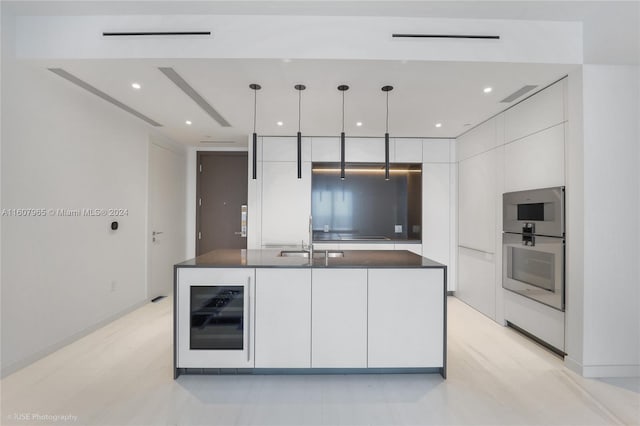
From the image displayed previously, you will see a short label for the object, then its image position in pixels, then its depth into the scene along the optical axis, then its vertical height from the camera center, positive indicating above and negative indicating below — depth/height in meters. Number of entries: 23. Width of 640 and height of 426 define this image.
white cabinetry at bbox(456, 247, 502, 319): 3.79 -0.87
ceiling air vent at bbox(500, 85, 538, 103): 2.88 +1.22
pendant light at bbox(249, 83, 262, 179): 2.76 +1.20
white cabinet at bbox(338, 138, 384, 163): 4.72 +1.01
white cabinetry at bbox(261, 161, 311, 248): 4.73 +0.14
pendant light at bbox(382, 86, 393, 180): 2.77 +0.70
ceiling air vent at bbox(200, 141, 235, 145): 5.22 +1.23
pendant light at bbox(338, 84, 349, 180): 2.78 +0.66
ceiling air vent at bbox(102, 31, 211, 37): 2.27 +1.35
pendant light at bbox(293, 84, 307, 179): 2.75 +1.21
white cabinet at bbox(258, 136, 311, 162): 4.72 +1.03
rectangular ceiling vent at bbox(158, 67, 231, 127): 2.60 +1.21
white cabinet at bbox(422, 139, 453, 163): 4.75 +1.01
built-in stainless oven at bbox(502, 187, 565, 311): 2.69 -0.28
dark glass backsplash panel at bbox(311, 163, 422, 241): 5.24 +0.20
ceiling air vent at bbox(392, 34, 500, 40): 2.30 +1.36
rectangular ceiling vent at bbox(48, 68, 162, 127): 2.65 +1.22
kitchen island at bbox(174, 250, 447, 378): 2.39 -0.81
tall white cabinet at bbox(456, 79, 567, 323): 2.82 +0.48
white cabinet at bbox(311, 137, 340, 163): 4.72 +1.02
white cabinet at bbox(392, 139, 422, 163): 4.74 +1.01
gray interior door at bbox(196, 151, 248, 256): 5.61 +0.31
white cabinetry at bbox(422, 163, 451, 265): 4.76 +0.07
